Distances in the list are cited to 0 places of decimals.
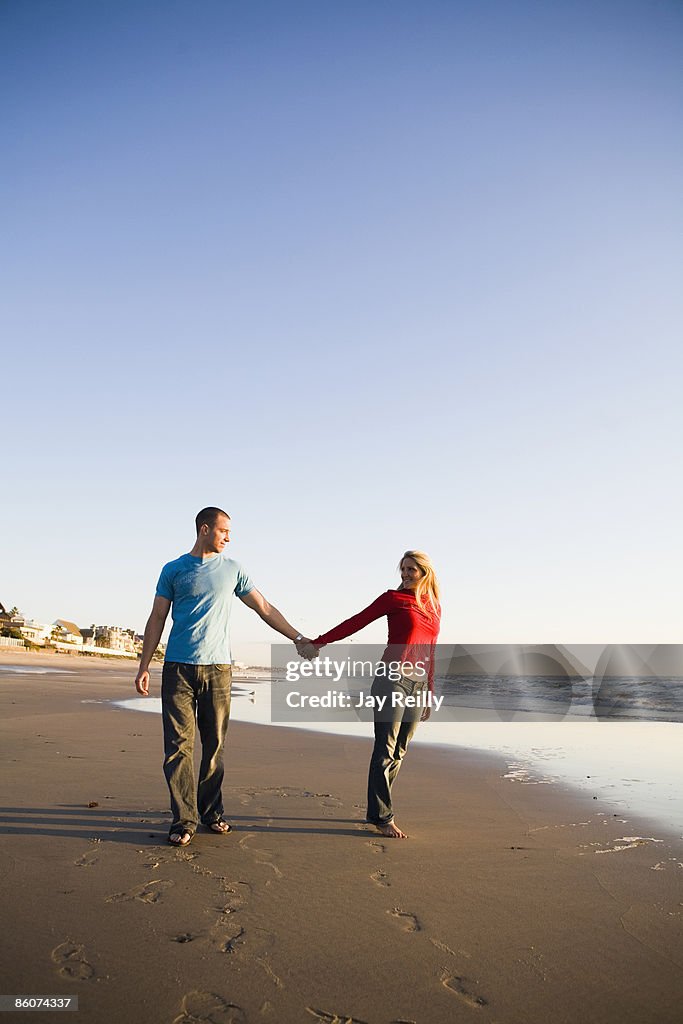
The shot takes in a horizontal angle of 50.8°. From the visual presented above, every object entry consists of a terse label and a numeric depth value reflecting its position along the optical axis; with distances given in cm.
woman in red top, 497
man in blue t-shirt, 457
